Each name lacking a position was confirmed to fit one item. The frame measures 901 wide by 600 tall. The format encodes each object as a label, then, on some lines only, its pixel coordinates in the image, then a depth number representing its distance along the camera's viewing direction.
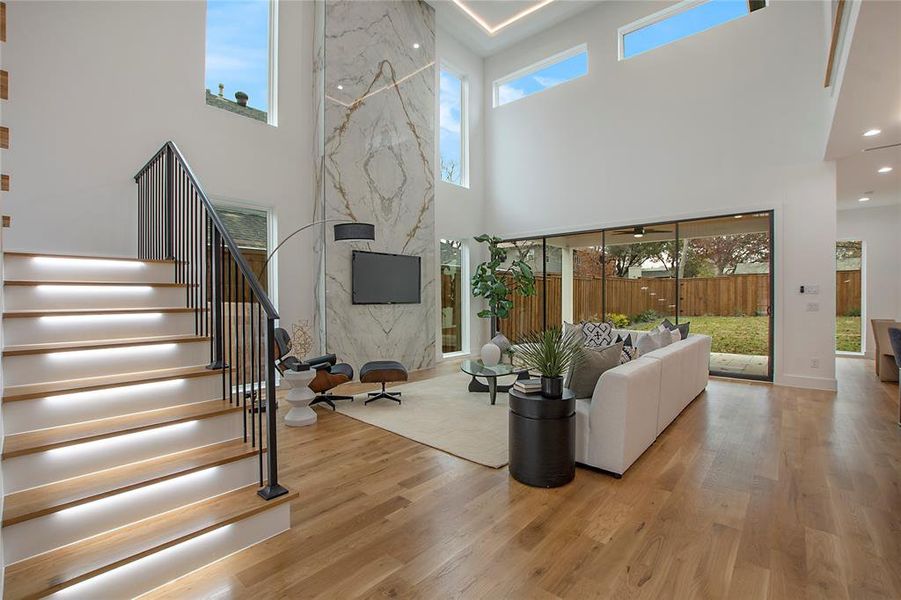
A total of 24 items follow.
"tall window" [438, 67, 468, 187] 8.28
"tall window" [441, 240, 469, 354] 8.06
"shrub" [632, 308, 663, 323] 6.78
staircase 1.72
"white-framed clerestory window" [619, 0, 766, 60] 6.09
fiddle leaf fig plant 7.88
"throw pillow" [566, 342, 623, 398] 3.02
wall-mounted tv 6.21
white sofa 2.81
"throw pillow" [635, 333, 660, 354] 4.05
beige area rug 3.40
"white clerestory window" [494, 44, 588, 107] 7.71
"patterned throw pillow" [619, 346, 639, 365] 3.52
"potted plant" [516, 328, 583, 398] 2.73
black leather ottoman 4.59
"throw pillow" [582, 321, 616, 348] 5.27
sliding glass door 5.96
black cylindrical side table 2.67
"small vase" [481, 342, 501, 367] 4.96
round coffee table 4.48
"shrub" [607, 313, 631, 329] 7.13
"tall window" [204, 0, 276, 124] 4.98
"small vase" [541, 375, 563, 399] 2.72
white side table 4.02
